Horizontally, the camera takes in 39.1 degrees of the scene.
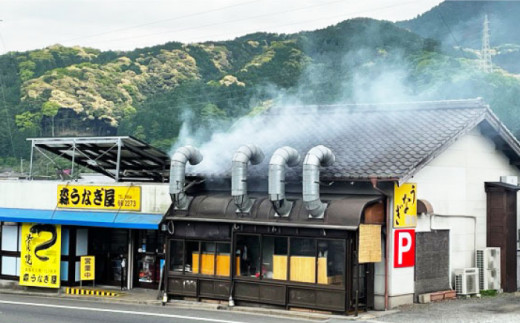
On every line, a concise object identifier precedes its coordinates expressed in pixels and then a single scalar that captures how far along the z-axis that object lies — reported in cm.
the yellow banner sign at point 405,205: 1984
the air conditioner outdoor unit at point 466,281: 2219
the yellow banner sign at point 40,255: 2506
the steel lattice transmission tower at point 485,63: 9552
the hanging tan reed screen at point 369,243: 1889
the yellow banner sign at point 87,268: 2456
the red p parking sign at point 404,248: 2000
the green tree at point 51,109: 10162
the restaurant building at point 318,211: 1947
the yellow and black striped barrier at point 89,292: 2364
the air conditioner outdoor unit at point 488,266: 2317
